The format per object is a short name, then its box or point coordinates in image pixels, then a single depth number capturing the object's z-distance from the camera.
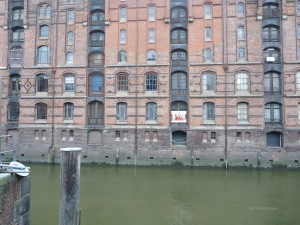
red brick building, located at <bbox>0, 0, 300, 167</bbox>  22.61
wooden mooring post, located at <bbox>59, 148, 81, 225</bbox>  5.96
